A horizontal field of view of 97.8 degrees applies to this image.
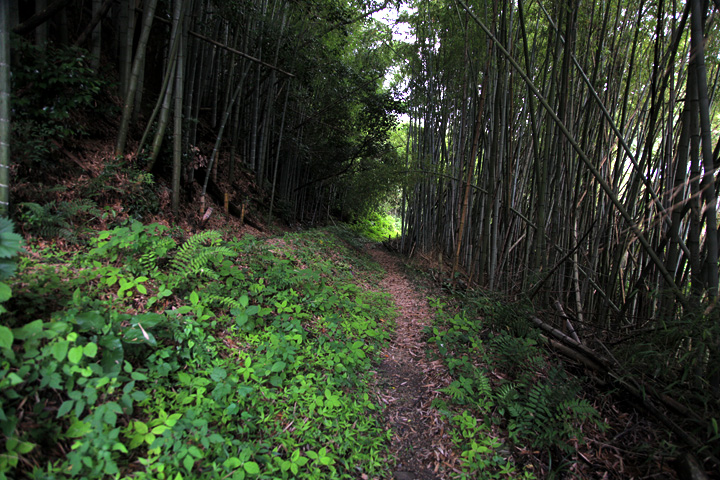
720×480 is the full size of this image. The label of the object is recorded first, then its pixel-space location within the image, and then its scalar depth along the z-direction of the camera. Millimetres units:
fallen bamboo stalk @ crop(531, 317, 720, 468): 1346
